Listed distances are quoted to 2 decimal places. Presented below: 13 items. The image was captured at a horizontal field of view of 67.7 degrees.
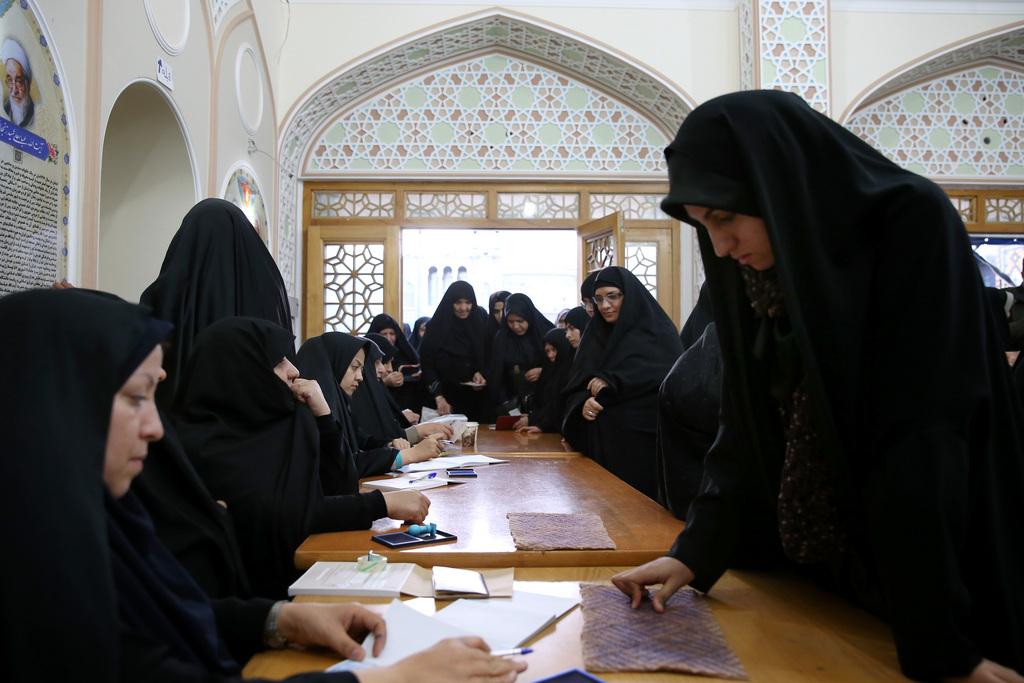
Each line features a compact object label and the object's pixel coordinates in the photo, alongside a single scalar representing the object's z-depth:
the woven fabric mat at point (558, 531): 1.58
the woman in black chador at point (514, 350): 5.68
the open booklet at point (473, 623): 1.06
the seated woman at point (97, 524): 0.73
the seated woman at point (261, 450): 1.86
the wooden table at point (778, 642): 0.97
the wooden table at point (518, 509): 1.55
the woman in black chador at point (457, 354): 5.82
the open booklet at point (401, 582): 1.30
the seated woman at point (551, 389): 4.45
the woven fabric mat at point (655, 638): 0.98
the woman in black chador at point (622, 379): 3.42
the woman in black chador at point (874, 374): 0.89
